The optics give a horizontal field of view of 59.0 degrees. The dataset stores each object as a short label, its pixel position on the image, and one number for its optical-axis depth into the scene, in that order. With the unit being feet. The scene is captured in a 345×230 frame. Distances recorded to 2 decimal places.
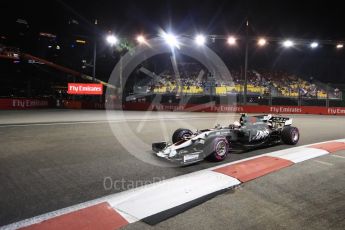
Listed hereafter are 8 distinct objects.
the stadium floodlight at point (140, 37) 71.41
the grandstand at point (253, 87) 82.12
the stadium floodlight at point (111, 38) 72.08
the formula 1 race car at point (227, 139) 19.98
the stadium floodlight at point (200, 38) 67.04
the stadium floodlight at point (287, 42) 69.46
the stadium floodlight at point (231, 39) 68.85
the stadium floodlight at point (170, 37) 67.44
